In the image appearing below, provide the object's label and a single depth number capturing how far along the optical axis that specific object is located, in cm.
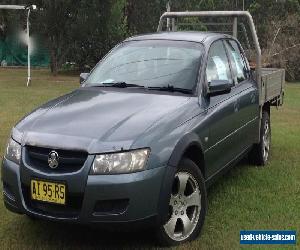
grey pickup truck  375
